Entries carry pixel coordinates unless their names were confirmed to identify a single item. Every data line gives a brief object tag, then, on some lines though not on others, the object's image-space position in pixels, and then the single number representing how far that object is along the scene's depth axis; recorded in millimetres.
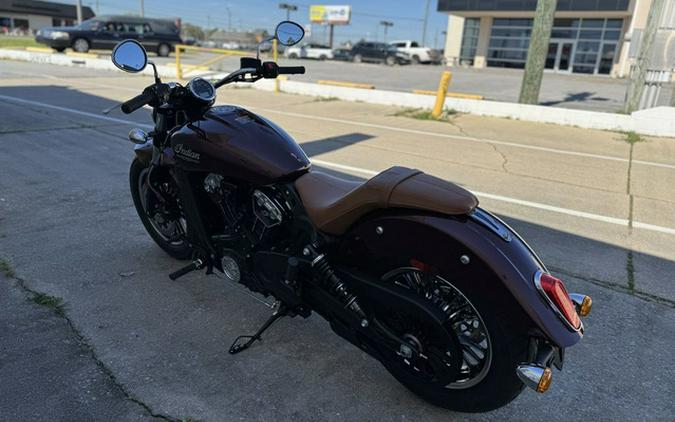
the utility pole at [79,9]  30919
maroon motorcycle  1971
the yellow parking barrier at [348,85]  14383
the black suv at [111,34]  24031
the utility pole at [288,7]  53319
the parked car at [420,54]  35375
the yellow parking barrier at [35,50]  23672
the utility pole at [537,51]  10875
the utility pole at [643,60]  10258
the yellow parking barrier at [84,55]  20861
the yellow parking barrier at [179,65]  14928
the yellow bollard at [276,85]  14751
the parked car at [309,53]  36656
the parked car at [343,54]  35706
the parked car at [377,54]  33469
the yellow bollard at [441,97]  11180
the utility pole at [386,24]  64481
